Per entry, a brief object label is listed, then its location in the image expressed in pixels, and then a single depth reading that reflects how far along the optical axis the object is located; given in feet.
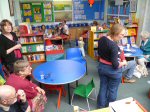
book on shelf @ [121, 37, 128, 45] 12.03
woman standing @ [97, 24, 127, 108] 5.53
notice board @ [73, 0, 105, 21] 20.29
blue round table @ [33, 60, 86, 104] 6.68
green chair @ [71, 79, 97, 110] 6.88
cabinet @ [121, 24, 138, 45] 12.49
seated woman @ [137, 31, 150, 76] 10.69
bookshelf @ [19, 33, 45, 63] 12.94
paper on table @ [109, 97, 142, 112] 4.65
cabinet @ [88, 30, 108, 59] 13.11
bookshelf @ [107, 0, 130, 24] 15.20
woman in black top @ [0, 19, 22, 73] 6.91
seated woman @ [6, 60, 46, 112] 4.81
